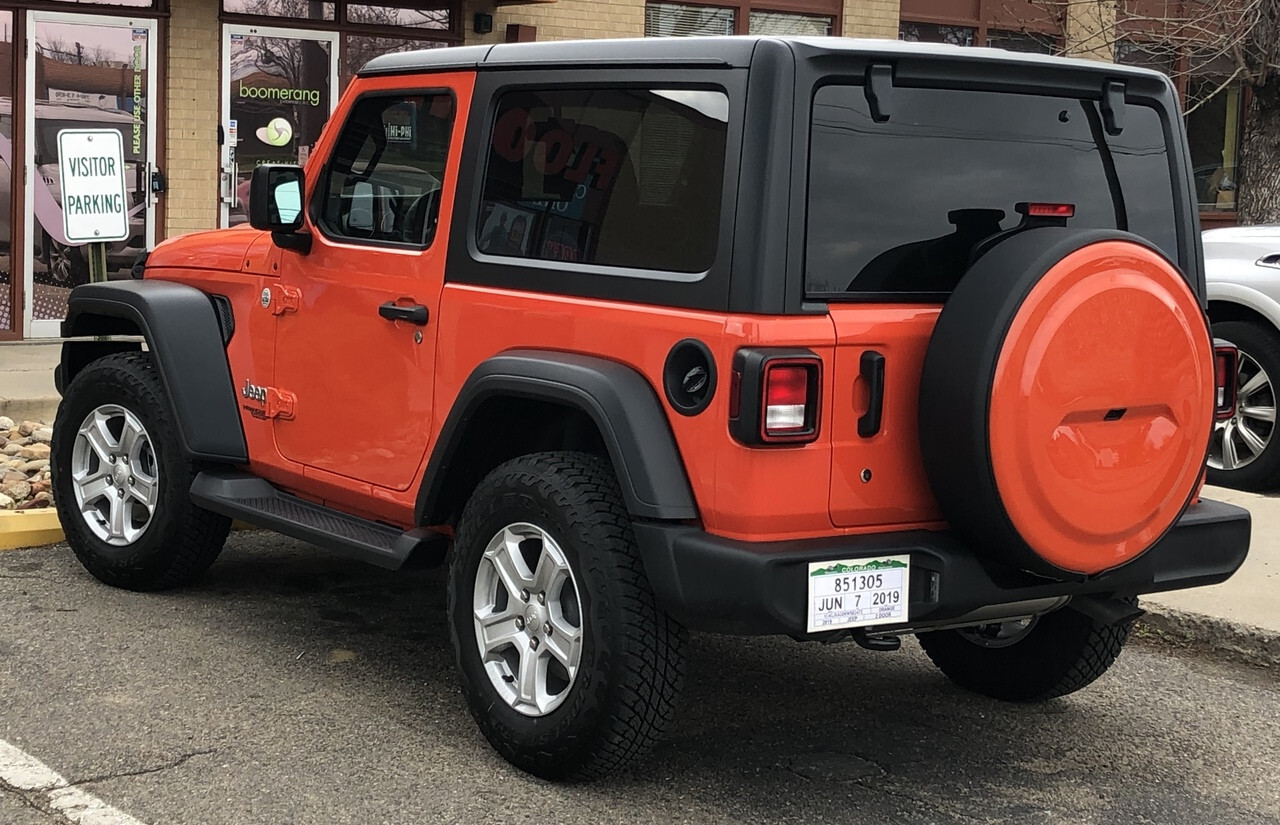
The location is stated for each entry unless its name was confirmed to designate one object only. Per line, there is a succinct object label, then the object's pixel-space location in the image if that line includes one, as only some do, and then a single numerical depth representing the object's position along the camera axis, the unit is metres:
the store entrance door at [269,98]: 12.76
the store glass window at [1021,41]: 16.09
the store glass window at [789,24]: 15.05
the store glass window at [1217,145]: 17.28
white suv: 8.17
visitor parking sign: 8.03
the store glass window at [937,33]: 15.84
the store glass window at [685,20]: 14.59
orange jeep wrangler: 3.73
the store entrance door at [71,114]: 12.02
